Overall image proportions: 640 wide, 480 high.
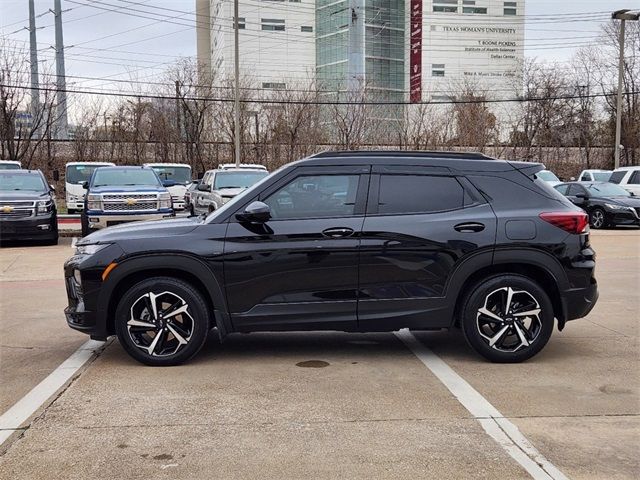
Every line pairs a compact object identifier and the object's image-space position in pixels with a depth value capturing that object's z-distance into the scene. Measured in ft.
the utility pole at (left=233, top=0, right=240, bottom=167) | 90.80
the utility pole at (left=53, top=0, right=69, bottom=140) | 124.14
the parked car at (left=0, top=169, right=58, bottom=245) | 50.67
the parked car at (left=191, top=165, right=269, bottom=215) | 56.39
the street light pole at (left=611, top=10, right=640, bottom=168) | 97.96
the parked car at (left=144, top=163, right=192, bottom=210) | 82.07
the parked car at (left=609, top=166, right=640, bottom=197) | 76.87
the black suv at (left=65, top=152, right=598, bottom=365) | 18.66
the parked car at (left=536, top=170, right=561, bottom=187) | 90.58
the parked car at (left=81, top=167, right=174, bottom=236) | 50.19
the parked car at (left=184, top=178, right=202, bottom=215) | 70.79
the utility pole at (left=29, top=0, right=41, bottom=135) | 119.65
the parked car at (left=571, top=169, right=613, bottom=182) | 88.72
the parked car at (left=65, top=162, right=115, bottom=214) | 78.02
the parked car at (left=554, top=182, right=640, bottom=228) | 67.00
